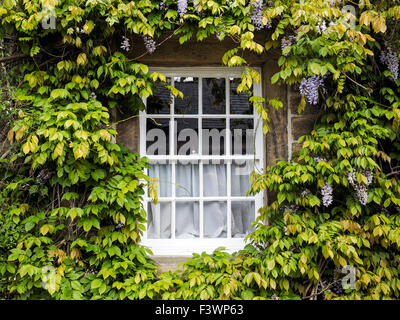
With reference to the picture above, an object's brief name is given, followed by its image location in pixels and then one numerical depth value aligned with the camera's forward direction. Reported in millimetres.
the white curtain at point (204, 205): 3633
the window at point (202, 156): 3625
